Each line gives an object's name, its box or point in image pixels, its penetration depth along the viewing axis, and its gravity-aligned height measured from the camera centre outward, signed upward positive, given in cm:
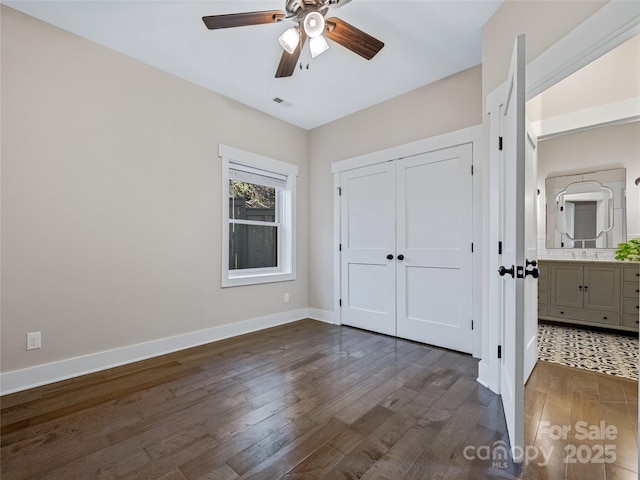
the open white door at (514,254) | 146 -6
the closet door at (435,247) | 288 -5
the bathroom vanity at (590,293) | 348 -62
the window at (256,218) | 346 +31
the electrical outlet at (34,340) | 220 -73
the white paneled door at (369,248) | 345 -7
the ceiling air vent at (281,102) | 345 +165
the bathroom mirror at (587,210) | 384 +45
